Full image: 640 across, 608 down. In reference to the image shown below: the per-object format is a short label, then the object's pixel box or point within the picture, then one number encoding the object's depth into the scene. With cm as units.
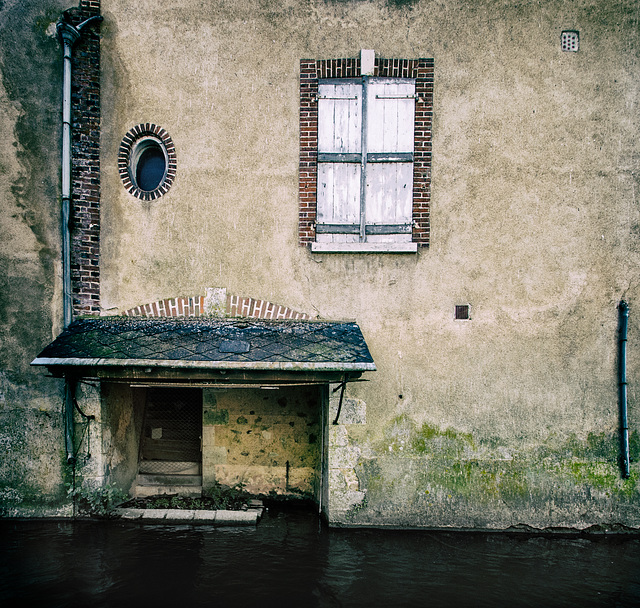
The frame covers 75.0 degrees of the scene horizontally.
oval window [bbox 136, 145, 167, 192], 562
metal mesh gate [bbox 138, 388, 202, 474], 646
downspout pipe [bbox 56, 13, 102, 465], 519
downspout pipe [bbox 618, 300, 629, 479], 521
